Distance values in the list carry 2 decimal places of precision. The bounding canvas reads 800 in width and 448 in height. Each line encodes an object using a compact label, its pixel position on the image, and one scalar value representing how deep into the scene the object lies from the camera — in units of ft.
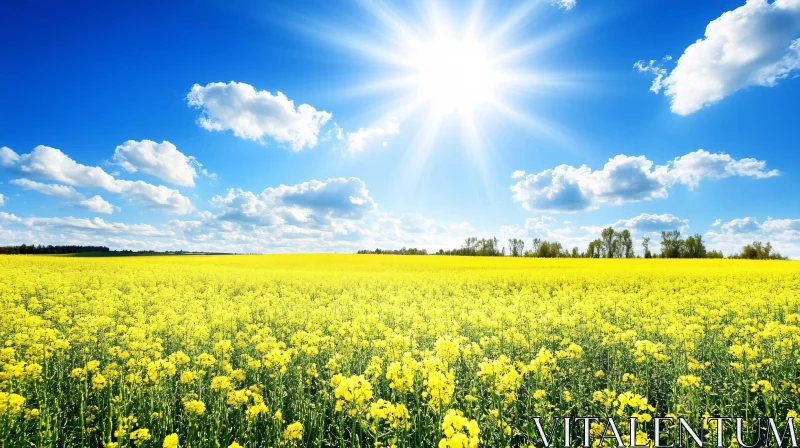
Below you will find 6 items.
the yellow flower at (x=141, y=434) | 15.29
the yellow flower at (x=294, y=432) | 13.93
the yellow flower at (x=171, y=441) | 12.99
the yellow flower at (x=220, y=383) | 17.83
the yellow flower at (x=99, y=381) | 19.65
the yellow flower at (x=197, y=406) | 16.00
